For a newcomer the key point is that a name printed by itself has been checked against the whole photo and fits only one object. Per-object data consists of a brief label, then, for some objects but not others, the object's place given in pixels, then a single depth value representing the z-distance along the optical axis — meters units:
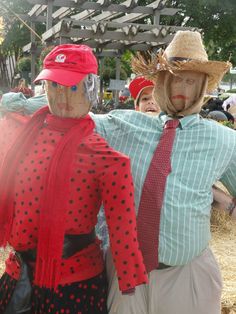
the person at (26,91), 8.33
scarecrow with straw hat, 1.93
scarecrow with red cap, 1.72
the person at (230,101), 10.81
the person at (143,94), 2.89
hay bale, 3.26
